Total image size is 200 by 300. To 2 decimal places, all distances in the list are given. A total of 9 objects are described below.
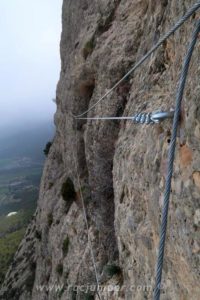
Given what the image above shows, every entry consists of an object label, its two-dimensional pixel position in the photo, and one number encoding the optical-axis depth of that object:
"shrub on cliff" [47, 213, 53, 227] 18.06
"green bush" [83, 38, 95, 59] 12.29
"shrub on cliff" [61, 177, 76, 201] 15.28
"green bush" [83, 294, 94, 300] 10.19
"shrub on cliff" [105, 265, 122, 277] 8.41
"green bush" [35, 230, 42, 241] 21.02
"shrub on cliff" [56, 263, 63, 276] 14.14
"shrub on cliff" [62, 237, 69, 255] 13.94
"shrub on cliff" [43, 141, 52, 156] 26.16
